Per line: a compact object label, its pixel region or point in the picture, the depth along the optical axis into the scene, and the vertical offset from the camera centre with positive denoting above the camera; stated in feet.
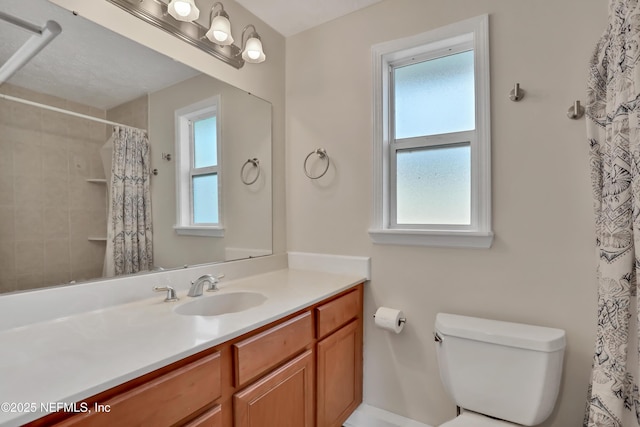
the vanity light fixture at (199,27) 4.38 +2.90
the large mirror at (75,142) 3.31 +0.86
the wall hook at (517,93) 4.60 +1.76
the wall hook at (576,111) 4.23 +1.37
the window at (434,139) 4.94 +1.29
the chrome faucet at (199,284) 4.58 -1.10
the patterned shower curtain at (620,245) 2.94 -0.37
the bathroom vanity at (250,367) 2.39 -1.58
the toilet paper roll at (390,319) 5.37 -1.94
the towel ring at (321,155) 6.40 +1.18
